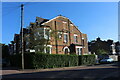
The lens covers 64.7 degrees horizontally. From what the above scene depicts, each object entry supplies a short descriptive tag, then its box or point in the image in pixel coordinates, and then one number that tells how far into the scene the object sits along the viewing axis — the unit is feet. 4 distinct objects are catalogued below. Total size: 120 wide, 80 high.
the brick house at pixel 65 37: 60.78
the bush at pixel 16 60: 49.50
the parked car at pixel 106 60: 63.29
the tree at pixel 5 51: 90.15
